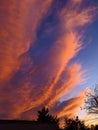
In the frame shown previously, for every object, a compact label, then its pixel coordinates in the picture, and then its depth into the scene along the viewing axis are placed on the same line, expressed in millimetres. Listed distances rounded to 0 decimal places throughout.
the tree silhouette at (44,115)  29554
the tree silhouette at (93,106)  18005
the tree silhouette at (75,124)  31511
